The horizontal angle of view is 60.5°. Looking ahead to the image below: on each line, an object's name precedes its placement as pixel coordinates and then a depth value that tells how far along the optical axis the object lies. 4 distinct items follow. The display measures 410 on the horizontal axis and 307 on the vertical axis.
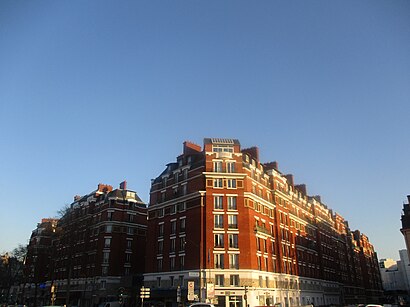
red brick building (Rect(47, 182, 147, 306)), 62.56
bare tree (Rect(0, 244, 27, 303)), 75.61
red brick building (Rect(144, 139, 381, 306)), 46.66
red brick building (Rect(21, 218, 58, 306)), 77.50
